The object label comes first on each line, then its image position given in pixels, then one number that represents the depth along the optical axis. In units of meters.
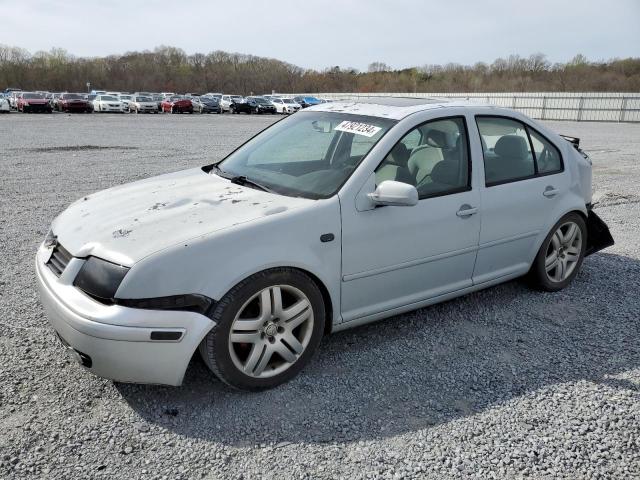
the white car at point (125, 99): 43.66
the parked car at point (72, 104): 39.19
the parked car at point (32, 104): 38.28
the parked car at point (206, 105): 46.84
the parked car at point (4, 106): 36.71
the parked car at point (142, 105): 44.34
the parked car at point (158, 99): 46.38
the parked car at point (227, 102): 48.16
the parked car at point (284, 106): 47.75
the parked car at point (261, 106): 46.87
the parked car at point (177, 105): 44.78
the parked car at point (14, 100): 40.33
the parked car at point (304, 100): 51.32
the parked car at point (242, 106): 47.03
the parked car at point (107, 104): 42.41
